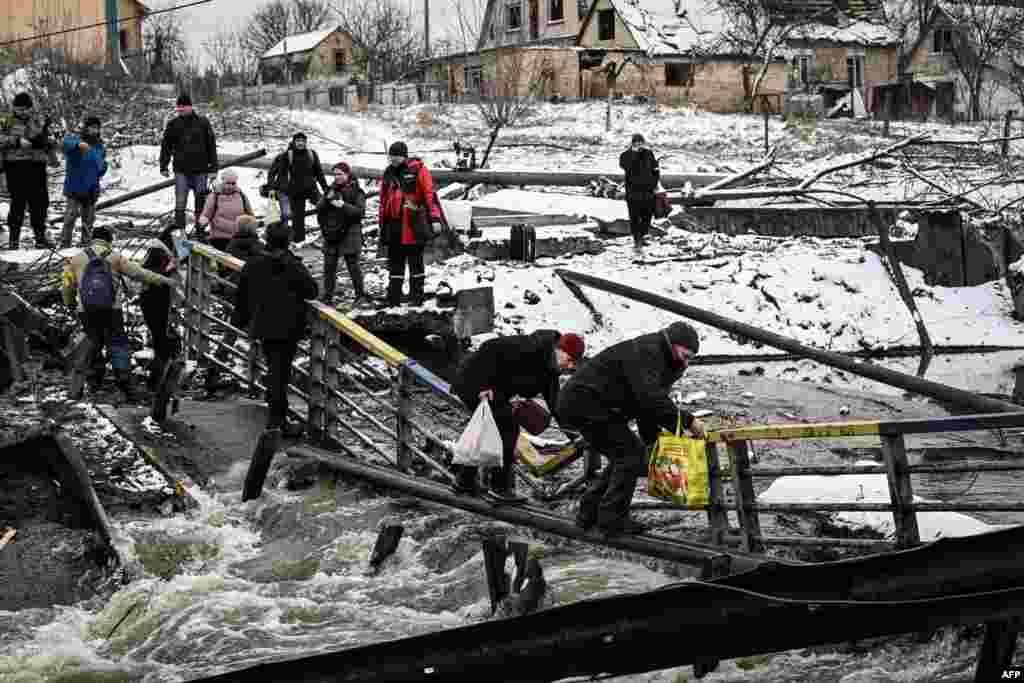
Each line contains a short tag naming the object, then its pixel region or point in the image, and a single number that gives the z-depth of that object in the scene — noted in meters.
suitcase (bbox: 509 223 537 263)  20.52
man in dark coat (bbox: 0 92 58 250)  17.89
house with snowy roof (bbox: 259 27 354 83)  67.19
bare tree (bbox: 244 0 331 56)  81.44
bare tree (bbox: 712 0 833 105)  52.78
